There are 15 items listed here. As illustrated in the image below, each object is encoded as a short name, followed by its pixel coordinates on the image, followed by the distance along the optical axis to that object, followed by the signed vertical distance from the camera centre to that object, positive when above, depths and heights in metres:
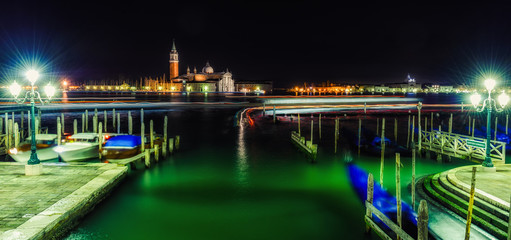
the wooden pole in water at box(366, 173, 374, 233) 8.05 -1.98
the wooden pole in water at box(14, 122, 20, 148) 15.91 -1.69
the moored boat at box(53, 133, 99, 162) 14.73 -2.03
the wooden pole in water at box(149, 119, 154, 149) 16.58 -1.72
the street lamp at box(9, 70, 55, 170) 10.31 +0.20
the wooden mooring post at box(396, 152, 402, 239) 7.24 -1.77
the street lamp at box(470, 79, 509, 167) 10.62 +0.09
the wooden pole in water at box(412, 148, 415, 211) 8.28 -1.78
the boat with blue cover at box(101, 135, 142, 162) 15.13 -2.04
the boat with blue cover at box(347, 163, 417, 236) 9.31 -3.06
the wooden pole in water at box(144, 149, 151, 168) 14.75 -2.34
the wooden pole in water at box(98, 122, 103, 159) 15.54 -1.72
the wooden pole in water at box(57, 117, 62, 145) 15.02 -1.43
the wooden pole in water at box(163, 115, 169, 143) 18.12 -1.70
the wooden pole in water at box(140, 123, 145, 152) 15.77 -1.72
